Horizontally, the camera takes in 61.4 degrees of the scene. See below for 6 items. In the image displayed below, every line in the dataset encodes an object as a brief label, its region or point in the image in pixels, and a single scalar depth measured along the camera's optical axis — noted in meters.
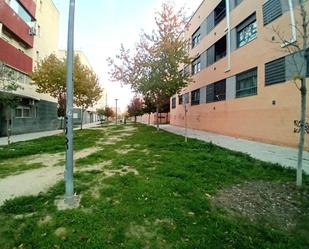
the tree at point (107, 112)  68.24
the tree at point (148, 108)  37.96
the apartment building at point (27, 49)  19.61
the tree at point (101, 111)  69.58
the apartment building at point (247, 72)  12.77
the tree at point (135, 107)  53.26
